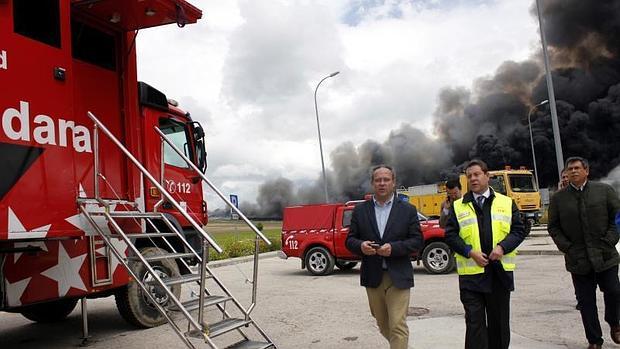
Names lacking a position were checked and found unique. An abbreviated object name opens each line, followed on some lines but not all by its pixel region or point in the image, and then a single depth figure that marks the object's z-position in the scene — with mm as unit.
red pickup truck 11656
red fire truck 4152
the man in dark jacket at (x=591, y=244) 4738
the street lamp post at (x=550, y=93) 14898
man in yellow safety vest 4070
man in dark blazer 4035
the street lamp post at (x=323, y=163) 23500
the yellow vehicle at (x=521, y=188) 20188
